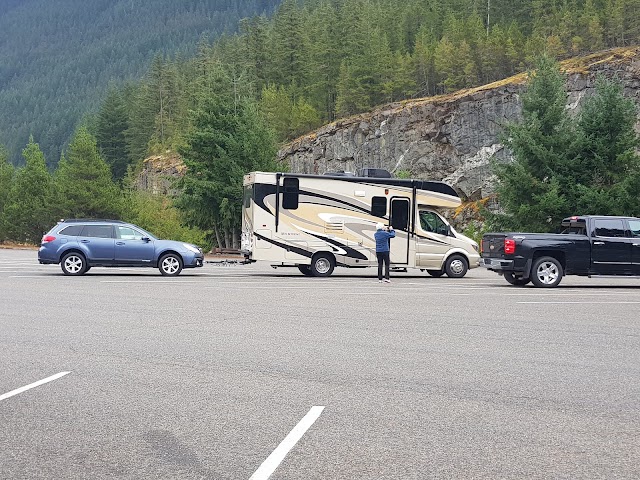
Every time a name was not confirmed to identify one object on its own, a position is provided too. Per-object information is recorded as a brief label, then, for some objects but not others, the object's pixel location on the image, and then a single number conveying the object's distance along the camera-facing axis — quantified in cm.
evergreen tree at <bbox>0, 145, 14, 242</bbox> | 6339
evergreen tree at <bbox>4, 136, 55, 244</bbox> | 5844
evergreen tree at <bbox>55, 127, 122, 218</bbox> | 5747
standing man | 2148
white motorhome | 2353
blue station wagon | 2320
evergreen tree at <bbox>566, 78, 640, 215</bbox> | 3494
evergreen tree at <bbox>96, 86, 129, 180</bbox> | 11194
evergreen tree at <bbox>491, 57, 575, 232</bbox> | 3581
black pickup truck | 2034
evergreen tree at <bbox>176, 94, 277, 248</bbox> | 4062
